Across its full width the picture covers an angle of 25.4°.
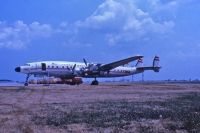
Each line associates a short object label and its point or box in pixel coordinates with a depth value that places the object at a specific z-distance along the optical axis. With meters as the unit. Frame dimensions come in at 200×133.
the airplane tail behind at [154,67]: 94.54
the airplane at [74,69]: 73.00
